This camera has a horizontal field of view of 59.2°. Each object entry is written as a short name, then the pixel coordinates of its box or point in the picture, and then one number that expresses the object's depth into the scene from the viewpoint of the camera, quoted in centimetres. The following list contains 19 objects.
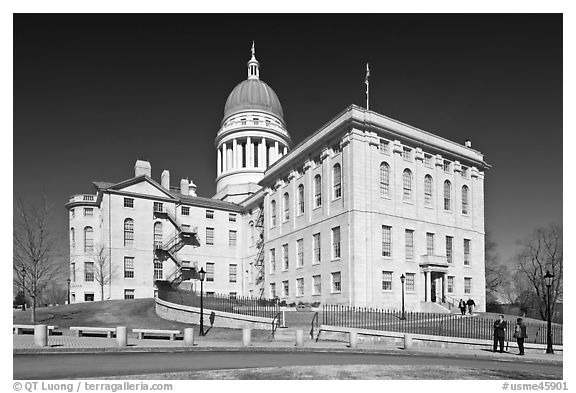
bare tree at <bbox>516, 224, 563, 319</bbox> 6027
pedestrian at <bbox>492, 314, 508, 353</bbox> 2195
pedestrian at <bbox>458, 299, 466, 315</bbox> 3922
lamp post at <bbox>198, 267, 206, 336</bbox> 2789
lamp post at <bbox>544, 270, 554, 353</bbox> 2355
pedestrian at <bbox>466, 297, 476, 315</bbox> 4222
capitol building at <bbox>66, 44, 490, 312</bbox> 4300
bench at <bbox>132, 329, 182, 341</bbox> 2581
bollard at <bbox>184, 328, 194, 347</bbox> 2108
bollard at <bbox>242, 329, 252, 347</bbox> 2208
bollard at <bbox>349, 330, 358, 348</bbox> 2198
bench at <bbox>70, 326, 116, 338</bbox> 2758
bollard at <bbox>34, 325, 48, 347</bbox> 1955
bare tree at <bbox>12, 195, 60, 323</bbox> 3931
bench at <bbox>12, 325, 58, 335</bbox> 2849
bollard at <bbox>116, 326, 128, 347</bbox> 2025
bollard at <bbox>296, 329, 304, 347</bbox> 2188
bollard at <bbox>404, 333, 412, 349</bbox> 2233
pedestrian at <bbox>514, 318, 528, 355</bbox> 2166
